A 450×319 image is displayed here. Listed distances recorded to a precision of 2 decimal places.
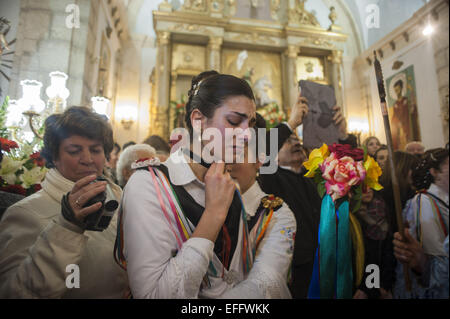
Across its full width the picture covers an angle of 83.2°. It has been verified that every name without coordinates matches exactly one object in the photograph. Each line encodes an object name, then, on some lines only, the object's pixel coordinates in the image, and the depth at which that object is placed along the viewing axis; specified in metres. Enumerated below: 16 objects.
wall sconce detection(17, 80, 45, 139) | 1.21
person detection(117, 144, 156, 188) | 1.57
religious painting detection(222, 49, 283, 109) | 5.55
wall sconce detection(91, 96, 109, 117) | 2.04
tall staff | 1.06
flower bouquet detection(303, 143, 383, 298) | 1.01
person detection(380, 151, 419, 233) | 1.27
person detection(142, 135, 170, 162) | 2.39
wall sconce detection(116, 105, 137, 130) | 5.68
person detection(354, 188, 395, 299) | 1.39
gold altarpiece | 5.41
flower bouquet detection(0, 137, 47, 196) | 1.12
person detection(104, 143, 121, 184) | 1.14
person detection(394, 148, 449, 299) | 1.13
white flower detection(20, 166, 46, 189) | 1.19
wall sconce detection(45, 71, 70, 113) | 1.41
